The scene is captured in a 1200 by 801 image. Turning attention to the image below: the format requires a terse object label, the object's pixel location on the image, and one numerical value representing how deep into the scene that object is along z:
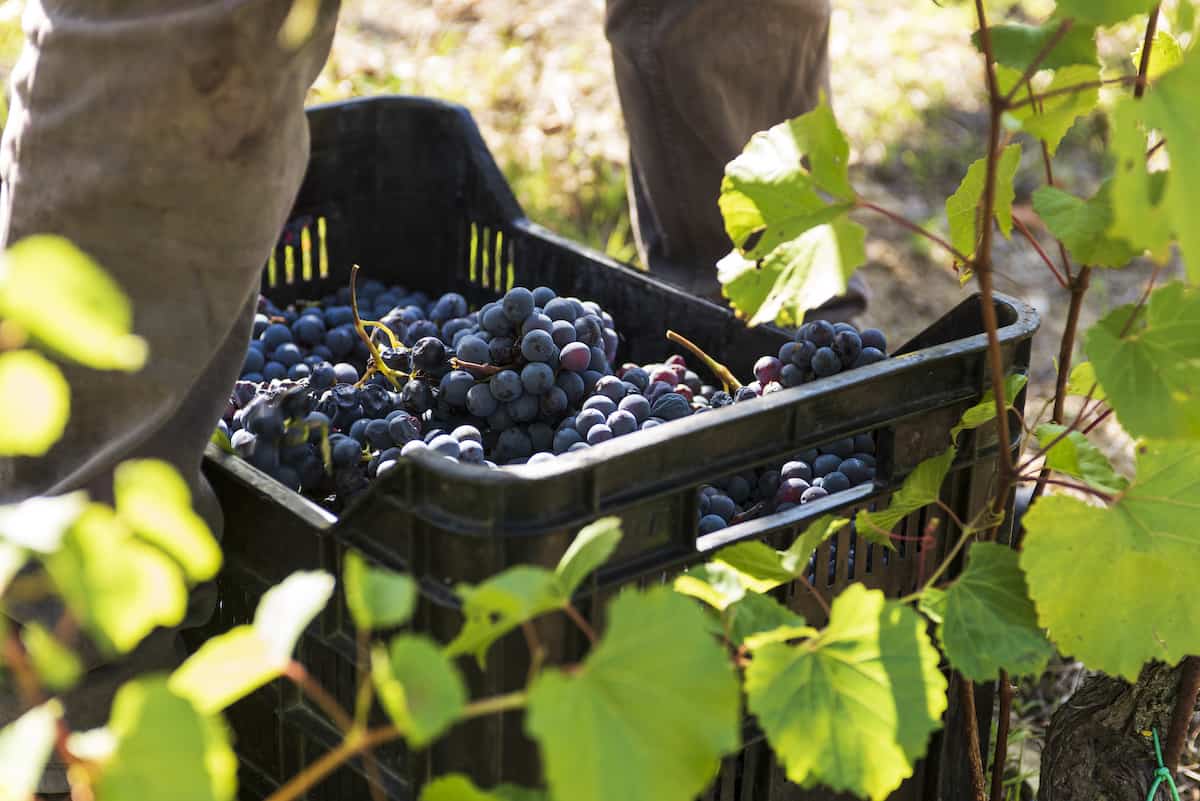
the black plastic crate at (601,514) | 1.30
